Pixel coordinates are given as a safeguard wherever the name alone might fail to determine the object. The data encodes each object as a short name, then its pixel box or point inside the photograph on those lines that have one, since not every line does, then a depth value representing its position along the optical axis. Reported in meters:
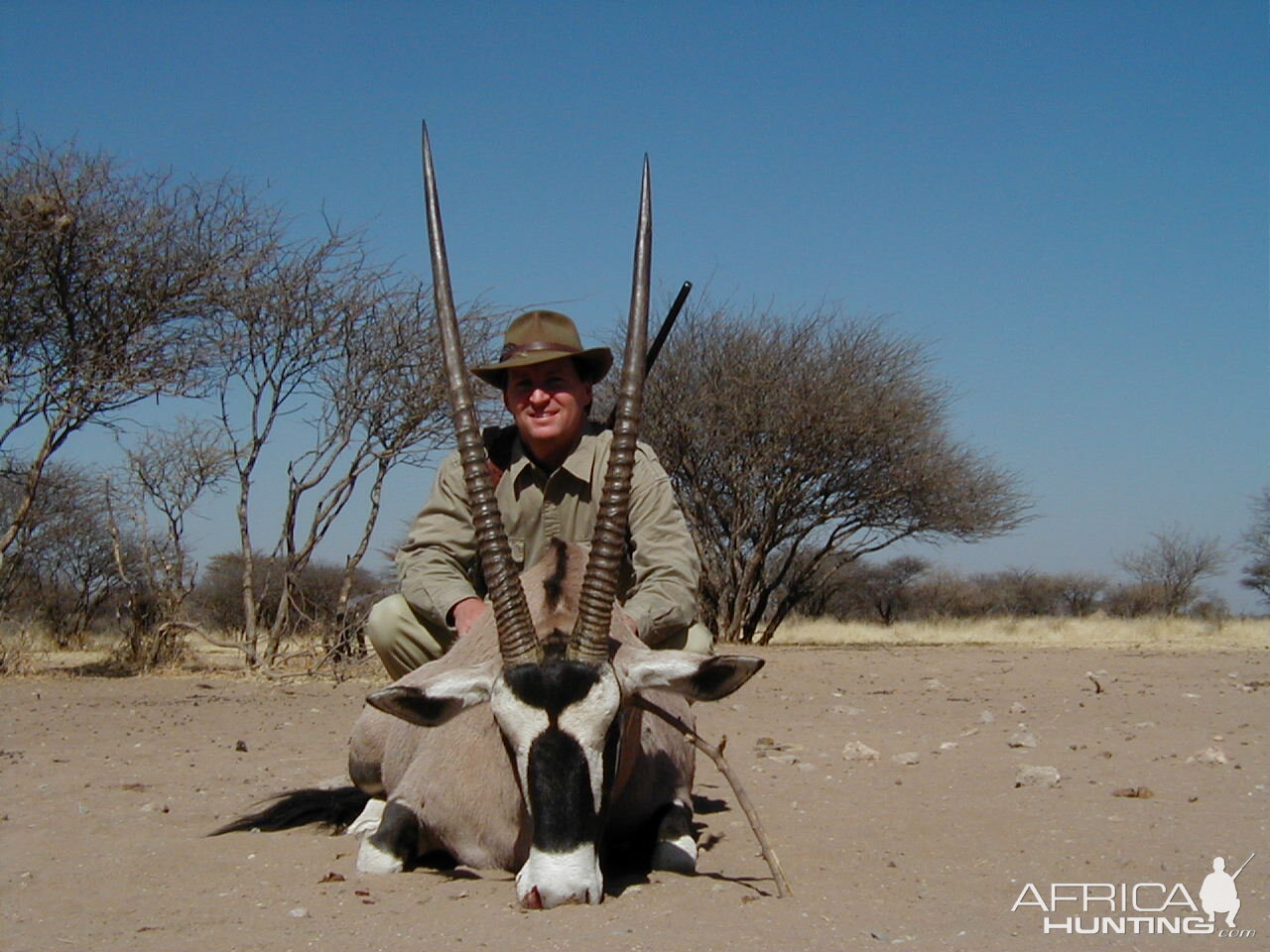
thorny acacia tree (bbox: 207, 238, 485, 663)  13.04
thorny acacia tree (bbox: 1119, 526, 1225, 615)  41.78
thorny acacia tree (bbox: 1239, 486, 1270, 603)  38.06
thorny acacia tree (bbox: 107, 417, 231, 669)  12.96
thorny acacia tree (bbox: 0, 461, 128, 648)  21.84
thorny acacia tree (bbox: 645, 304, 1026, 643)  23.38
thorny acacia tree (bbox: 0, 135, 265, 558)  12.58
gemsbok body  3.50
